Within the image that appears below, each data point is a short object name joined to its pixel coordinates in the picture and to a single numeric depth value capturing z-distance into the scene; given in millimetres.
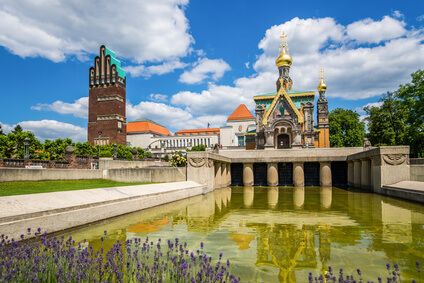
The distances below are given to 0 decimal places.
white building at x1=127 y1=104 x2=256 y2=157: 111500
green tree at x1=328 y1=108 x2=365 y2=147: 76188
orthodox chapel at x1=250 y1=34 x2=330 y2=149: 61625
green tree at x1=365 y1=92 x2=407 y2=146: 43406
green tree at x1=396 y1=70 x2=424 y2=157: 36000
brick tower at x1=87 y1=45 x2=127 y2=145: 99688
